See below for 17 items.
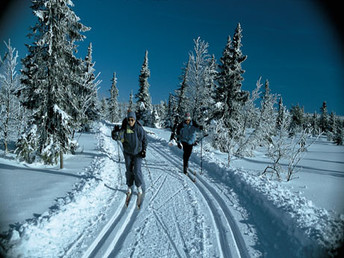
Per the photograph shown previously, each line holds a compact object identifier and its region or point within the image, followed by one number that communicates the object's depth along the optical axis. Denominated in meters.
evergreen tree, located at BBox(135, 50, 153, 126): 38.94
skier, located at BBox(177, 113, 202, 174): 8.20
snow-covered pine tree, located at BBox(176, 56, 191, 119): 32.76
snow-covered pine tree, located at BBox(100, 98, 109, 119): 74.50
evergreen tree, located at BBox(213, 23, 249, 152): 19.78
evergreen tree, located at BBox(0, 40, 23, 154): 14.55
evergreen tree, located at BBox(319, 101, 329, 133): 63.97
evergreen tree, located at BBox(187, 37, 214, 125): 22.06
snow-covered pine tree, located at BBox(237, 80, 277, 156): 17.95
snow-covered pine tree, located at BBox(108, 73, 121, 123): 55.19
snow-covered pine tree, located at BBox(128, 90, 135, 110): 64.06
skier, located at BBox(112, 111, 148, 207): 5.38
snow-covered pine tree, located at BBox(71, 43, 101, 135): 9.77
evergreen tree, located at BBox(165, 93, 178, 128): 44.32
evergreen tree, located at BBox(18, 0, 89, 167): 8.38
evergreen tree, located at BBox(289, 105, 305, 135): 59.34
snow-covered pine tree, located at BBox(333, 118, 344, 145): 43.06
